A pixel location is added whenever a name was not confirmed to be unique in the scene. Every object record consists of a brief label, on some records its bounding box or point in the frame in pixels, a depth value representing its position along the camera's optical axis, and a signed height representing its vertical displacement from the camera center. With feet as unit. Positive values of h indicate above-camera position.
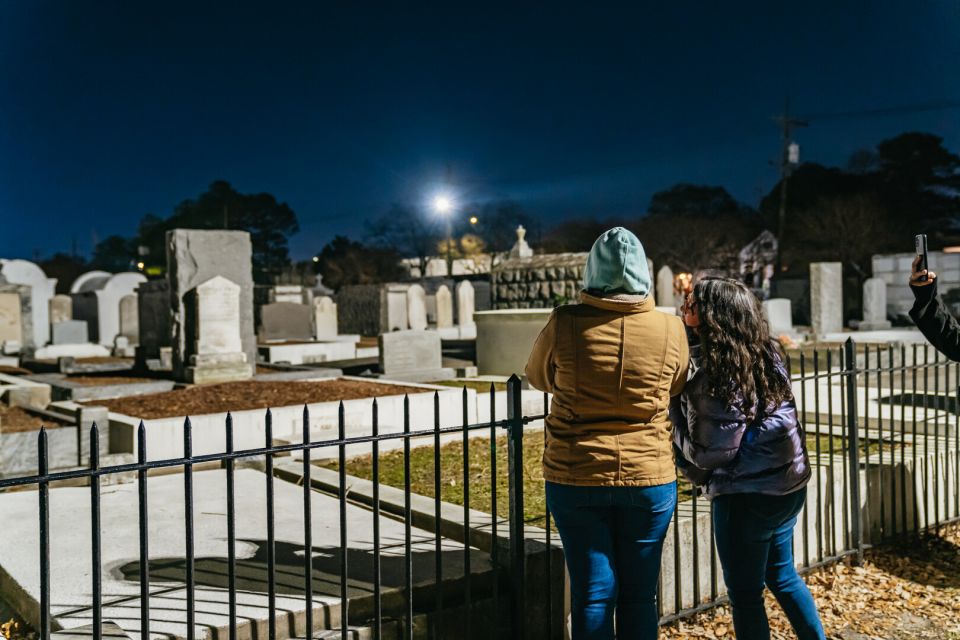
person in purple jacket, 10.59 -1.66
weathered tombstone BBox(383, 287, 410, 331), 97.86 +0.06
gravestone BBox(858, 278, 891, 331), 92.22 +0.47
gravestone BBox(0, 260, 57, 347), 80.89 +3.38
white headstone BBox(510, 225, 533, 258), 87.30 +6.54
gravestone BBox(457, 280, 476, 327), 109.09 +0.75
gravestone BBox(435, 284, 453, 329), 106.63 +0.26
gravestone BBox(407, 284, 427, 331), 99.04 +0.17
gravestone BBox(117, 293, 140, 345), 77.20 -0.49
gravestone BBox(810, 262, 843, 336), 81.76 +0.85
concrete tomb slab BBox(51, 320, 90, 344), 76.07 -1.68
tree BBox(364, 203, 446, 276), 218.79 +19.83
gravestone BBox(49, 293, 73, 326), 89.04 +0.56
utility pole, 154.81 +27.32
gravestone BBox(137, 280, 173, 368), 57.93 -0.19
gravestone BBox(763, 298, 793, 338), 83.90 -0.65
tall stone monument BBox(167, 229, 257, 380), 43.70 +2.24
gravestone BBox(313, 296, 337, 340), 87.15 -0.77
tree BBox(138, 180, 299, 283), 207.92 +23.19
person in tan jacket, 9.83 -1.54
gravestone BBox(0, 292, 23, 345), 64.95 -0.31
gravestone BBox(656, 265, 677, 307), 66.49 +1.53
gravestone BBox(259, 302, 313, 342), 86.12 -1.04
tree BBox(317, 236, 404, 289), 199.11 +10.44
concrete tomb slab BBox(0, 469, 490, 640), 11.27 -4.05
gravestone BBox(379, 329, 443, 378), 45.24 -2.32
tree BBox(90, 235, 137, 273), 248.73 +17.76
